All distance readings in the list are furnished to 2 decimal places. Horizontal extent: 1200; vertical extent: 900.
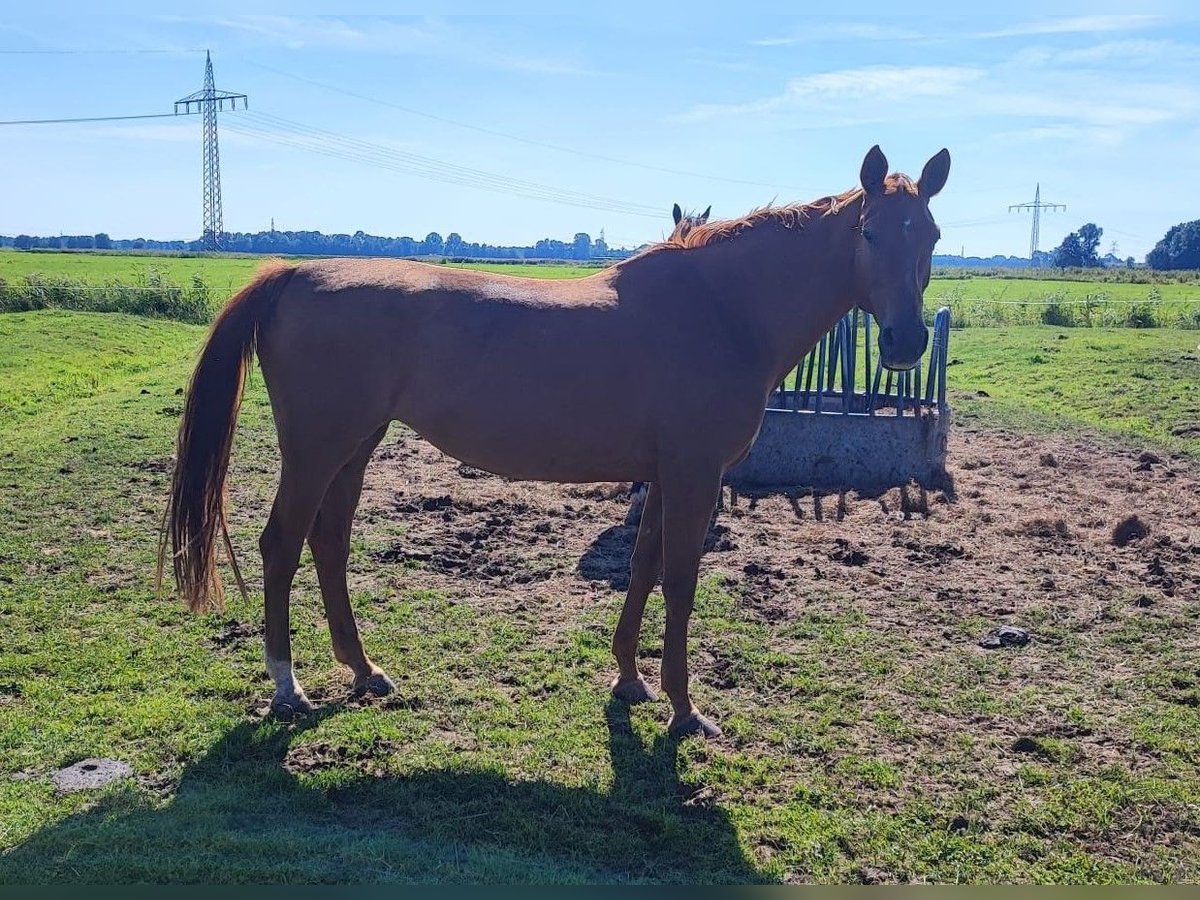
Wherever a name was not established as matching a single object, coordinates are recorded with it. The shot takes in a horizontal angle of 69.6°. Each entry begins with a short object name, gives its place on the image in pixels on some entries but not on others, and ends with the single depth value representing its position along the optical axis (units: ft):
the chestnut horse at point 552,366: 13.75
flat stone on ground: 11.61
